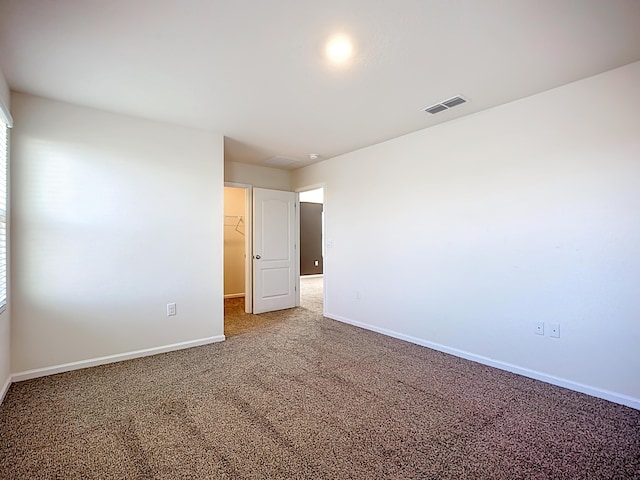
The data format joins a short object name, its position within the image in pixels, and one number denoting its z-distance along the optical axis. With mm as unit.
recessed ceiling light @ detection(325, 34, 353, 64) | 2018
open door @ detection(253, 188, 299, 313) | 5152
